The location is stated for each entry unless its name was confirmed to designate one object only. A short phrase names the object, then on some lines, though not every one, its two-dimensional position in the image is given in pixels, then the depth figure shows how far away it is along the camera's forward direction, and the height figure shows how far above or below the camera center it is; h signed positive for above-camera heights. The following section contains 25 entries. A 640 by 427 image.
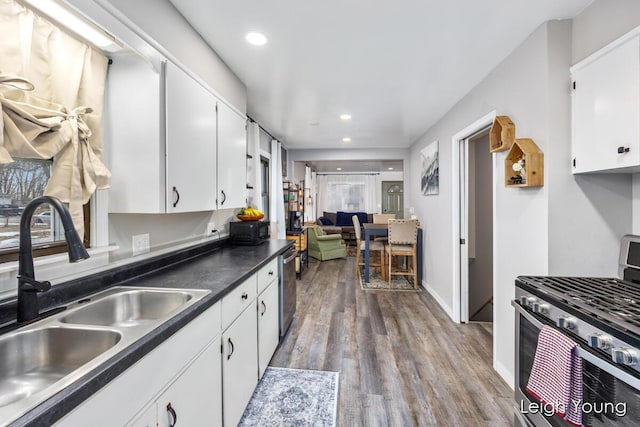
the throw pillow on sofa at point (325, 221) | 9.68 -0.36
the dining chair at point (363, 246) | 5.07 -0.64
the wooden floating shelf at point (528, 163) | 1.80 +0.28
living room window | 10.38 +0.60
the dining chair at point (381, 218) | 6.29 -0.18
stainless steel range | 0.94 -0.47
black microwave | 2.82 -0.21
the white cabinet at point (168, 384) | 0.76 -0.55
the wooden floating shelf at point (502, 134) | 2.10 +0.55
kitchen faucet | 0.93 -0.14
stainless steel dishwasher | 2.67 -0.76
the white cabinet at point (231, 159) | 2.19 +0.42
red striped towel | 1.09 -0.65
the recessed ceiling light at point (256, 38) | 2.01 +1.19
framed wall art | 4.09 +0.58
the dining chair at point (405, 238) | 4.57 -0.44
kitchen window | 1.13 +0.01
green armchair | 6.62 -0.79
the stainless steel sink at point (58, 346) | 0.90 -0.44
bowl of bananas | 2.97 -0.05
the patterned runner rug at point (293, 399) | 1.82 -1.27
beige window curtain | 1.05 +0.44
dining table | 4.88 -0.54
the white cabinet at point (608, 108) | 1.34 +0.50
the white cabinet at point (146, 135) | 1.49 +0.39
